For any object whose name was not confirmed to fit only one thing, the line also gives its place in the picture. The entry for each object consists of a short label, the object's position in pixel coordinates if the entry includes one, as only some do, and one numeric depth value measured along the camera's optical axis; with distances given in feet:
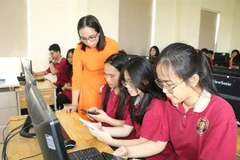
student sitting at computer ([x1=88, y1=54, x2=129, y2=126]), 4.66
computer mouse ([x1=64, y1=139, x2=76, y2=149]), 3.53
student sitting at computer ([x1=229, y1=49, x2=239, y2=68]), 19.95
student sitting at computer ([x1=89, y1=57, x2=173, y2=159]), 3.54
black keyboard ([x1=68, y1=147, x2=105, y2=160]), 3.05
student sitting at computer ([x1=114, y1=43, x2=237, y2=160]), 2.67
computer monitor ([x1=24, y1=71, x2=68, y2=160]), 1.75
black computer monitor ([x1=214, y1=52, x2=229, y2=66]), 19.69
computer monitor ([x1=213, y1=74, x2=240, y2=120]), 4.17
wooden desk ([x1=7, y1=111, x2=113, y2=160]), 3.55
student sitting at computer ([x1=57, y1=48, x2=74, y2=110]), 10.85
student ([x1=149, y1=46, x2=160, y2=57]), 15.52
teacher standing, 5.59
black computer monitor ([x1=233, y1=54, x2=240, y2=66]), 15.55
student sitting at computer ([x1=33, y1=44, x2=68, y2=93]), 12.15
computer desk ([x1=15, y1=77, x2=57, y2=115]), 8.92
